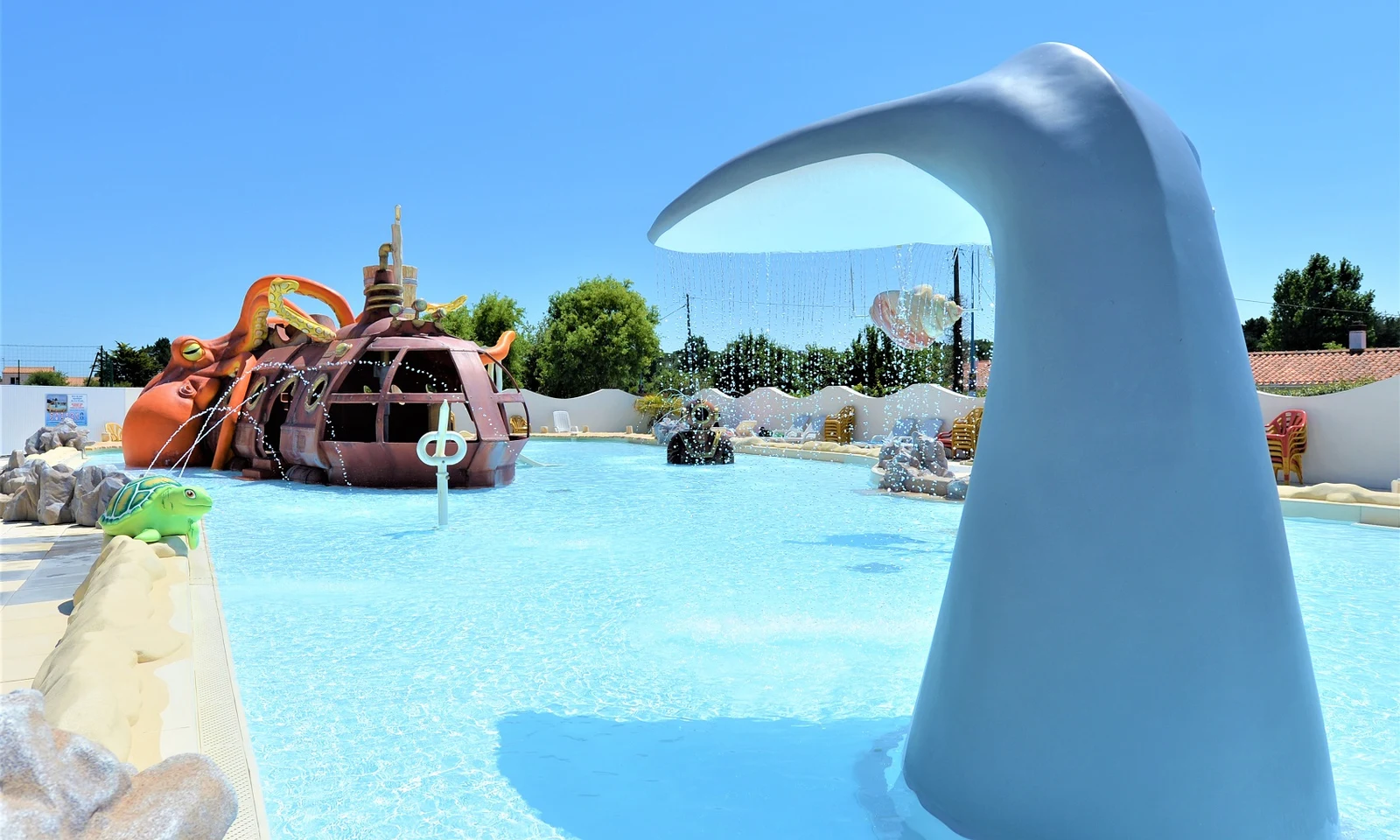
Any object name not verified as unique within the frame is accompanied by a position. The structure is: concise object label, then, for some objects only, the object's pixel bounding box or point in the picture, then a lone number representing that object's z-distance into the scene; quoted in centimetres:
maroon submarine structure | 1326
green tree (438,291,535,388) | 4306
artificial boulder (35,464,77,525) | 774
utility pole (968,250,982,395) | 2431
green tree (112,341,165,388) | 4422
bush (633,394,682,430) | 3062
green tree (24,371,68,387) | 4444
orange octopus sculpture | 1570
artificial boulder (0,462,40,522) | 787
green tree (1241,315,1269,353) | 5212
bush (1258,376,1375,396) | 2727
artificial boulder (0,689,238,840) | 166
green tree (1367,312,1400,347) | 4038
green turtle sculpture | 633
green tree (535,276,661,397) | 3784
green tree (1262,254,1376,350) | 3941
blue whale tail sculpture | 233
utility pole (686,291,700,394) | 3406
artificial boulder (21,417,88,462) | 1597
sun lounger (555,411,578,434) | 3012
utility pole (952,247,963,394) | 2454
